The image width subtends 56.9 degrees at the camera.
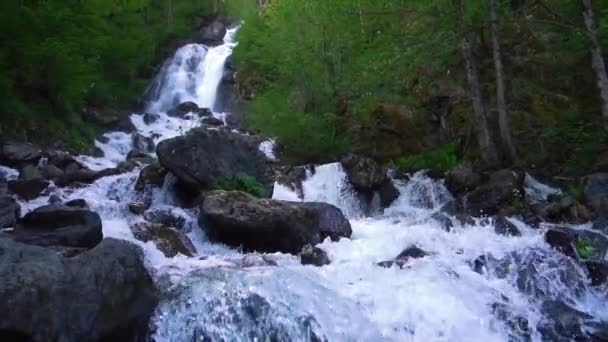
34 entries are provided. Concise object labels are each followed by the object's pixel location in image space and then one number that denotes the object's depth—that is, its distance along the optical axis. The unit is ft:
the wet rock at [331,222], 35.70
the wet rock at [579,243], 30.27
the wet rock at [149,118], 86.53
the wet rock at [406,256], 29.37
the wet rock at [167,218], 37.29
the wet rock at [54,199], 39.77
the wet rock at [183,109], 92.97
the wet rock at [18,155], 49.62
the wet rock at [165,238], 31.60
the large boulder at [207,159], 42.42
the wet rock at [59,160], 50.93
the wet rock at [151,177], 44.96
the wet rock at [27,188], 41.45
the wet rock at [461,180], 46.26
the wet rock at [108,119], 77.71
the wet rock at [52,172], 46.68
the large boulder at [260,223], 33.14
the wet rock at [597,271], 28.07
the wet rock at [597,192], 37.24
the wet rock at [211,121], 86.38
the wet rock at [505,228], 34.32
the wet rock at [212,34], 131.18
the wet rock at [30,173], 44.86
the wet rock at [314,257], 30.37
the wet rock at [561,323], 24.25
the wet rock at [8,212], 32.04
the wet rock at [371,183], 48.73
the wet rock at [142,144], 71.77
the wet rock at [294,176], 50.42
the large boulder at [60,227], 28.30
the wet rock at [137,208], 38.60
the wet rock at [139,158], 60.54
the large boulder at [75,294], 18.03
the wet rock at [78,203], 37.76
